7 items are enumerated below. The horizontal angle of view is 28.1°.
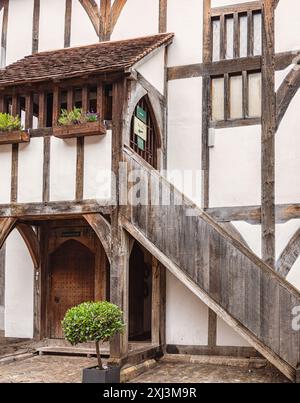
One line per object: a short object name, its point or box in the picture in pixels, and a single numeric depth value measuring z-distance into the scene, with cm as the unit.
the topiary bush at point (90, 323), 828
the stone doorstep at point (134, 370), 915
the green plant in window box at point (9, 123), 1034
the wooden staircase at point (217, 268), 855
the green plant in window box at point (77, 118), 987
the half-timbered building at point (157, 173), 937
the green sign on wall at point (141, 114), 1059
